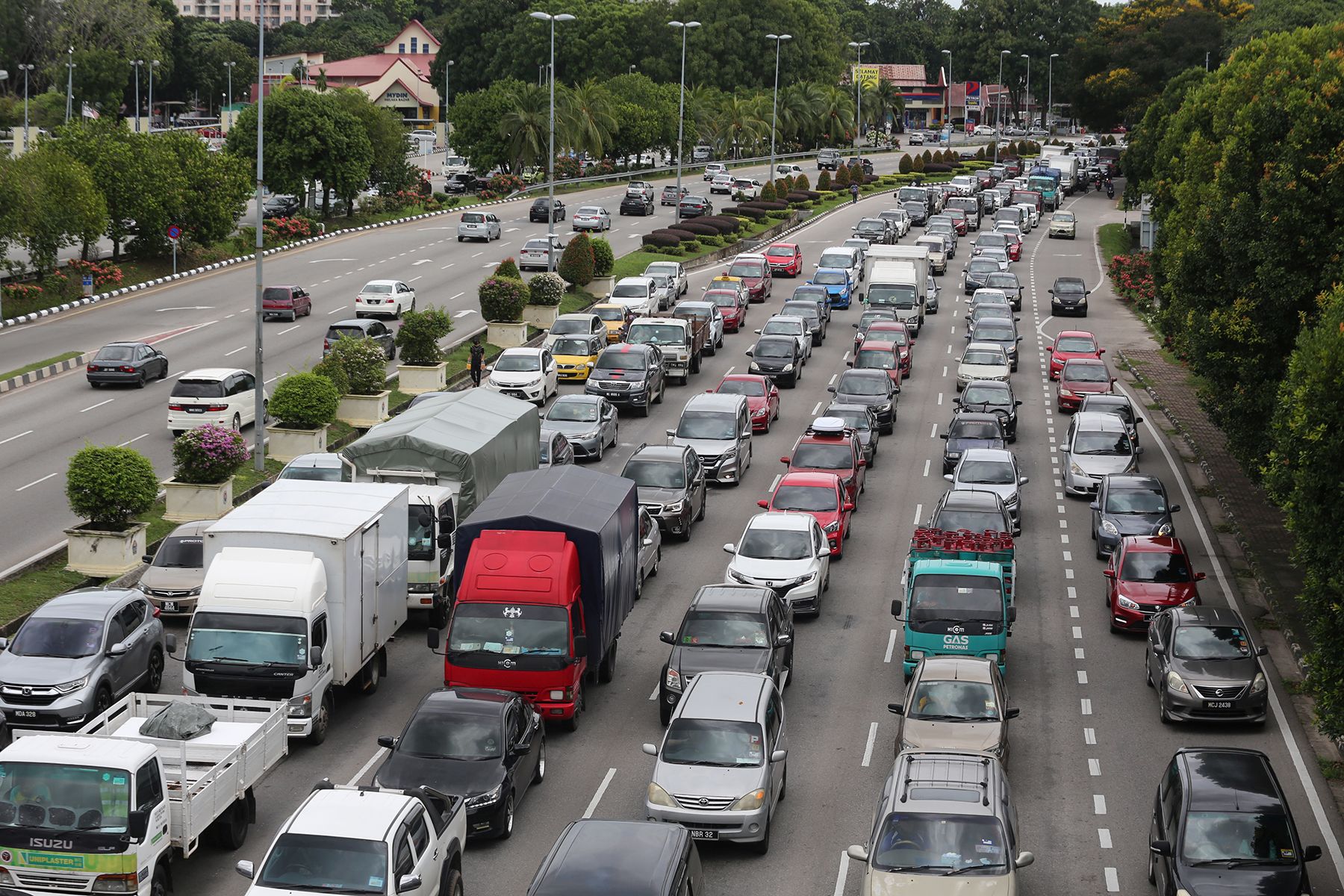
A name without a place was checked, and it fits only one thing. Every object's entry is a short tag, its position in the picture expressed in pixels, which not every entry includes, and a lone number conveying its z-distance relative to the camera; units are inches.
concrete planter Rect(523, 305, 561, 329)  2178.9
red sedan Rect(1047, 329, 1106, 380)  1936.5
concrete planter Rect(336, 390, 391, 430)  1647.4
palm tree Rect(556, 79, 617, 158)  3973.9
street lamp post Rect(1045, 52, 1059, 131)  6136.8
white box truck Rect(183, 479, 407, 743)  847.7
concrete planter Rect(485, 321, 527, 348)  2053.4
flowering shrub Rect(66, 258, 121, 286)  2420.0
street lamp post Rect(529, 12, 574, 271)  2289.6
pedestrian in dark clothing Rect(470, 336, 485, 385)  1803.6
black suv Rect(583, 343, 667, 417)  1720.0
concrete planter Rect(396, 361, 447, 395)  1792.6
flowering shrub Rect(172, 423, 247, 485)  1273.4
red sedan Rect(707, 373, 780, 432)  1669.5
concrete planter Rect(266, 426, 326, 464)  1513.3
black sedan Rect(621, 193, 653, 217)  3585.1
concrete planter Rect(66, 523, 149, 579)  1152.8
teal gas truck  961.5
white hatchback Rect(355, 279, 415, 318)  2230.6
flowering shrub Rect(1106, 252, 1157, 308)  2527.1
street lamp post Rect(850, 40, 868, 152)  5270.7
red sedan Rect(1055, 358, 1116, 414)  1790.1
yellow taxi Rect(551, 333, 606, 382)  1879.9
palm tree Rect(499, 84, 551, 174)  3905.0
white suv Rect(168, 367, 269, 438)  1558.8
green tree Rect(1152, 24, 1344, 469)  1066.1
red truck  874.8
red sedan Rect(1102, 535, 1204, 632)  1074.7
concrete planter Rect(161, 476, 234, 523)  1286.9
